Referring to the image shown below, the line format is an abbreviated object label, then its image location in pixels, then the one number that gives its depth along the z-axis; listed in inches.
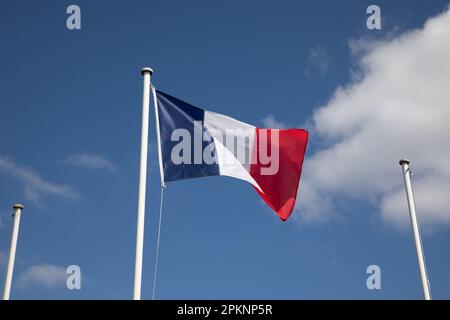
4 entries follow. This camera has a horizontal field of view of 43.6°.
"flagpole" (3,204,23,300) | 892.0
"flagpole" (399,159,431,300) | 787.4
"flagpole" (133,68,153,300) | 507.5
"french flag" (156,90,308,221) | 606.5
